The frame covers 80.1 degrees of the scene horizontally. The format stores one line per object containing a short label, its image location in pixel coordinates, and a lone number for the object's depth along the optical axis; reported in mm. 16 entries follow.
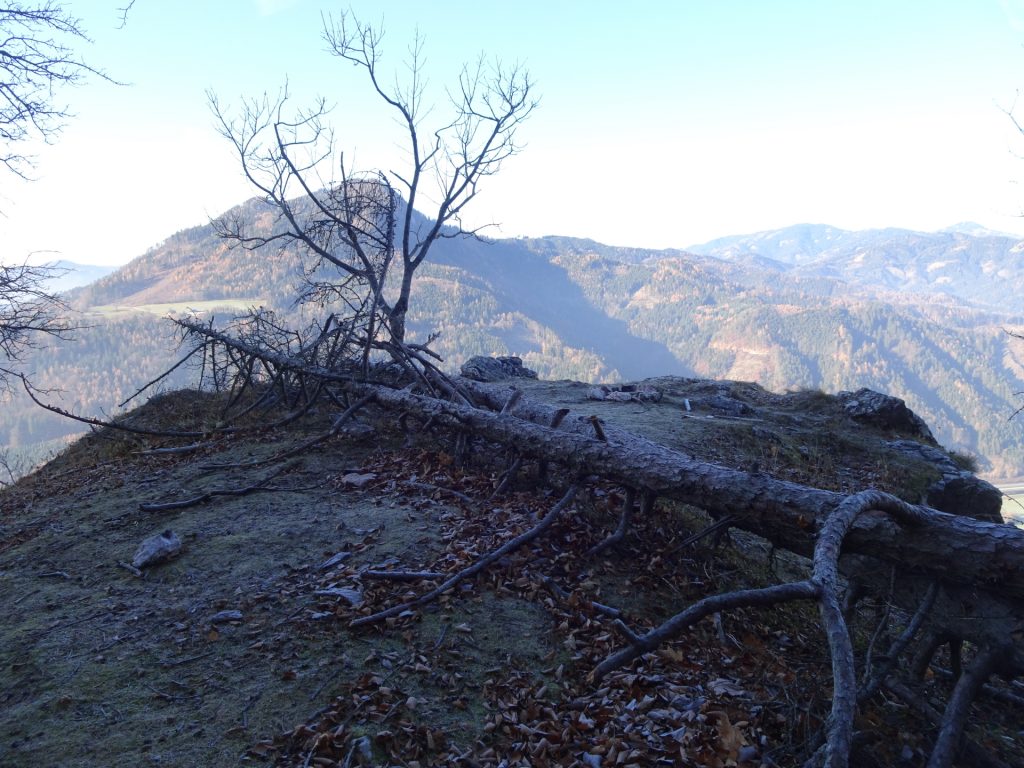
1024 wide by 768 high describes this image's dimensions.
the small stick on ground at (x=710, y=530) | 4547
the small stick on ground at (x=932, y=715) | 3045
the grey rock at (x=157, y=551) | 5199
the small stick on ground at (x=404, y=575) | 4637
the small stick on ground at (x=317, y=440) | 7641
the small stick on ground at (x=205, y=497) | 6465
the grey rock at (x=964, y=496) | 9711
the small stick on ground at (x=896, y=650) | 3377
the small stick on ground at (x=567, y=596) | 4254
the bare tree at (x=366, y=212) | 11070
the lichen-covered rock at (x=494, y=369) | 18484
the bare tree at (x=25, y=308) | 8398
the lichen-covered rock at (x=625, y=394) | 14633
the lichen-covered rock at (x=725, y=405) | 14484
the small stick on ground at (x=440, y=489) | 6266
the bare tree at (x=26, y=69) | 7164
